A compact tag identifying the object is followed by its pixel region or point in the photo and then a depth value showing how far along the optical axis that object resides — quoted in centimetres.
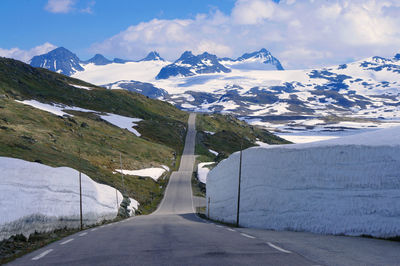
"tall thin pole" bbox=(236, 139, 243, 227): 3366
